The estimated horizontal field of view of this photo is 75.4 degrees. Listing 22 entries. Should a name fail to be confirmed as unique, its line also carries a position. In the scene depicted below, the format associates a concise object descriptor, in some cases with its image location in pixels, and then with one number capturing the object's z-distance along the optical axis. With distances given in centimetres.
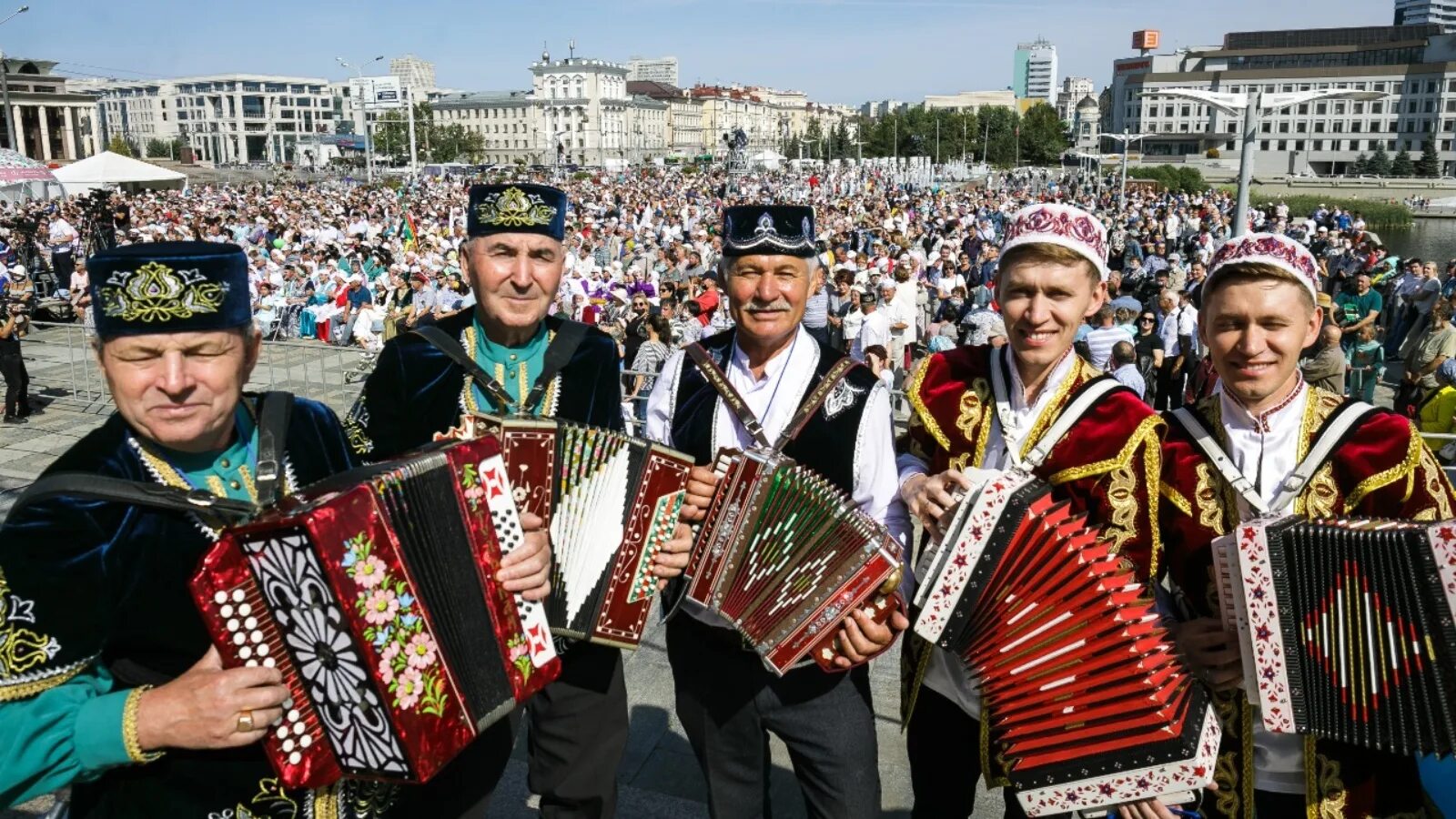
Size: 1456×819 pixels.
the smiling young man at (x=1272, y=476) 263
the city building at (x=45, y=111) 7944
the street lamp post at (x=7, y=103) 3105
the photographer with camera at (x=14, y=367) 1151
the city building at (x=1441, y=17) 18208
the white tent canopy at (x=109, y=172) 2389
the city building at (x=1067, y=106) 16538
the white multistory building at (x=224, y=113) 15700
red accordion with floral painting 207
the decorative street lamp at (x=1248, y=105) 1335
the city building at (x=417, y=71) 17829
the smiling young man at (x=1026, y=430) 279
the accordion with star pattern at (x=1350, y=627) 231
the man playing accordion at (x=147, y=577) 215
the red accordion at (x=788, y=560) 279
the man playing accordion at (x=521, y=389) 342
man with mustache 316
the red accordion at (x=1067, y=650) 251
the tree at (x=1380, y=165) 9766
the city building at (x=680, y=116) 17225
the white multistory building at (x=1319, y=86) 10644
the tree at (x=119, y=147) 9614
